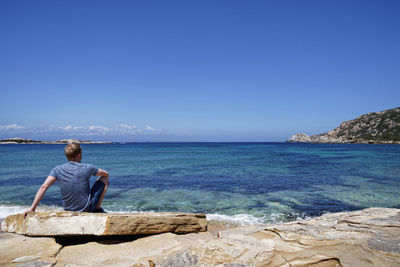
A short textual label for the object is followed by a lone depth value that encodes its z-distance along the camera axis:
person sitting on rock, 4.89
